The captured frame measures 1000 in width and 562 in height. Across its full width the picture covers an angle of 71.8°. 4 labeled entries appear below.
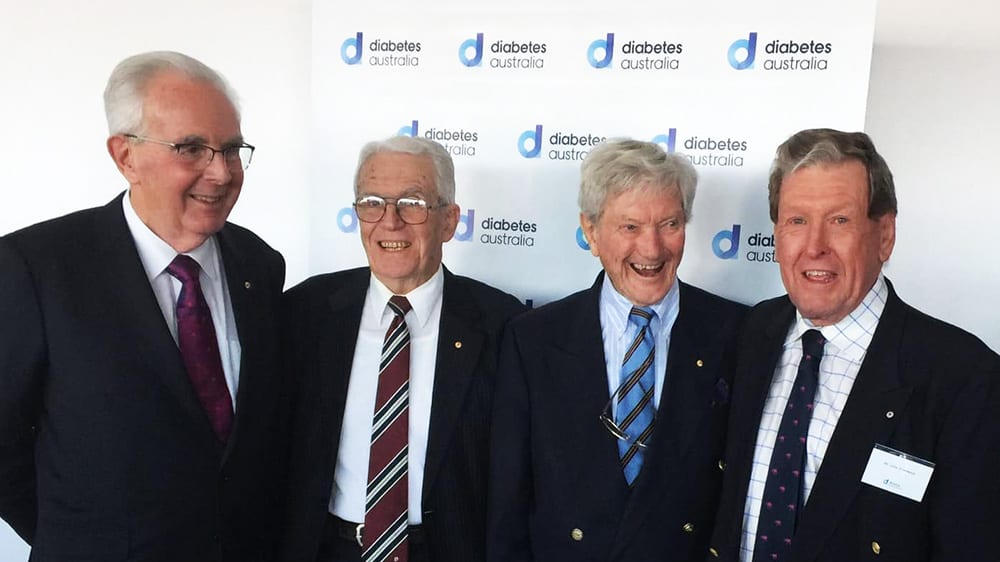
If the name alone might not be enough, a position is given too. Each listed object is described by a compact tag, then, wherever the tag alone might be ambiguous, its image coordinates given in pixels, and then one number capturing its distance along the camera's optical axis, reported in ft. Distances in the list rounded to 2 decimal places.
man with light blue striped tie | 6.34
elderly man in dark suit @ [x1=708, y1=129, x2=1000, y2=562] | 5.22
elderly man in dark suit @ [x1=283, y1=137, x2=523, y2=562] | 6.87
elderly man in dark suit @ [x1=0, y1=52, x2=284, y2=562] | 5.69
